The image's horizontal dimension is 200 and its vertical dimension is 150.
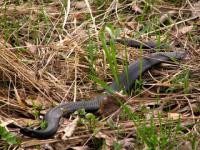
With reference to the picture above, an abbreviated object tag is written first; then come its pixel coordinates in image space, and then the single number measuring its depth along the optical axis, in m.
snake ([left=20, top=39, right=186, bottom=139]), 6.52
